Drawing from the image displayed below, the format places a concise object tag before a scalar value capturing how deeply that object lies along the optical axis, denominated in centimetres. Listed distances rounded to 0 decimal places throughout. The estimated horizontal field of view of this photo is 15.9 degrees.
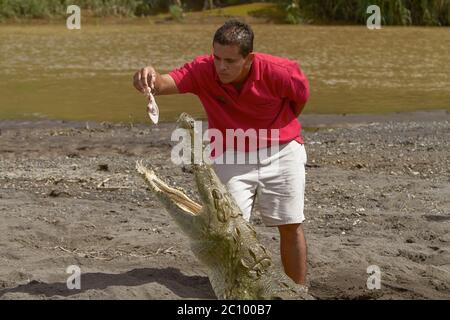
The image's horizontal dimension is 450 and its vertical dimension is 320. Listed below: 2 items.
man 857
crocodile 807
